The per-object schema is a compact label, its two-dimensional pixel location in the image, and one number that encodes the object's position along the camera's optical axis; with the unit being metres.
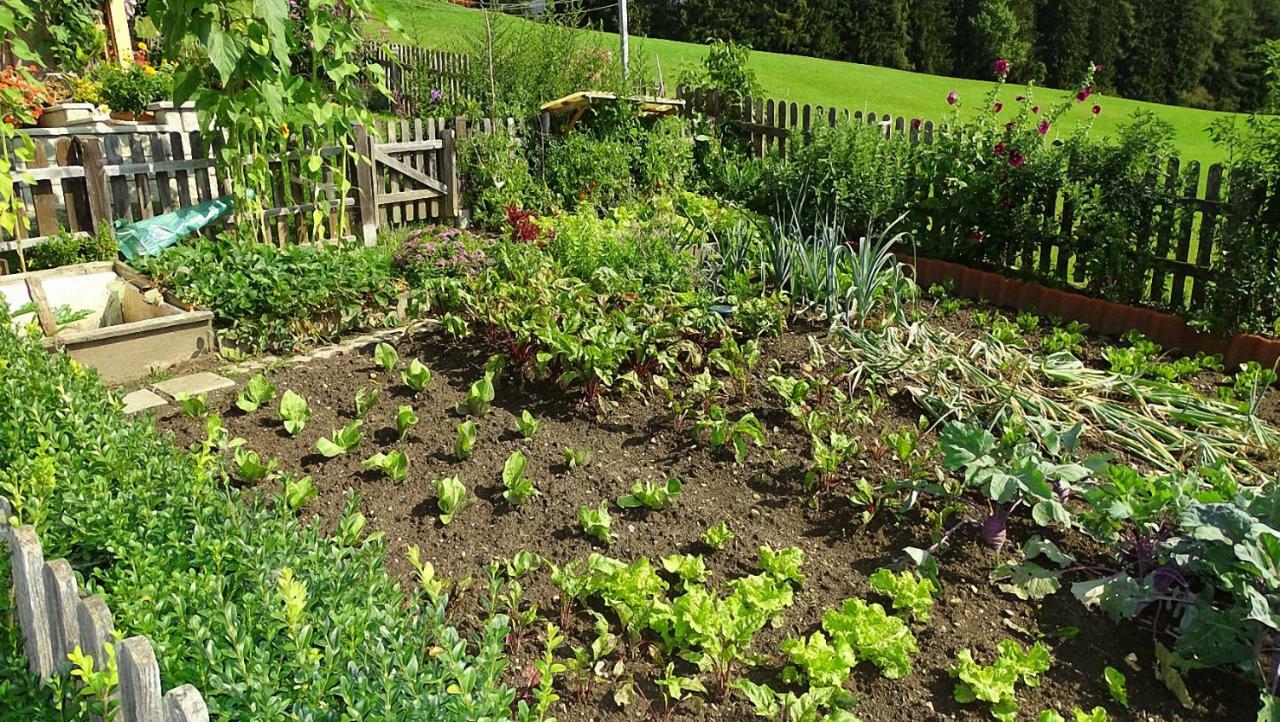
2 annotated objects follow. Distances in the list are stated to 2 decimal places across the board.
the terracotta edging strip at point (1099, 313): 5.59
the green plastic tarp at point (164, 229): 6.27
